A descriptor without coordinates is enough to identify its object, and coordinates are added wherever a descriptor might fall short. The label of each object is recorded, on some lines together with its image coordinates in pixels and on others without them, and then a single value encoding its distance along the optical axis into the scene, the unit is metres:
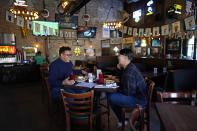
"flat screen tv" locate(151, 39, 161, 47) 9.01
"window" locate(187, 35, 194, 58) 8.30
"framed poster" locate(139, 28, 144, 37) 5.92
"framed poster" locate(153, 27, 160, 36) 5.48
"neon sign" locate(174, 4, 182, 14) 7.83
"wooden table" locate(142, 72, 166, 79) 3.80
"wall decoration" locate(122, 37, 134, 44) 10.18
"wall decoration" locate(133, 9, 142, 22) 9.95
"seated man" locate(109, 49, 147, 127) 2.16
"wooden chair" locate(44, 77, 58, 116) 2.70
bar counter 6.49
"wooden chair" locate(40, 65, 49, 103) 3.78
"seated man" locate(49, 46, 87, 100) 2.67
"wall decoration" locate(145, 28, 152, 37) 5.73
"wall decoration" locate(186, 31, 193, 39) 7.30
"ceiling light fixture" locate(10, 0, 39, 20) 5.04
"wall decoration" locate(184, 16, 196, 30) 3.93
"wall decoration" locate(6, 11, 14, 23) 4.61
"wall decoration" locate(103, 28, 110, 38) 10.18
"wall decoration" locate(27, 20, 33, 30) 5.83
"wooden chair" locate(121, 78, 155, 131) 2.03
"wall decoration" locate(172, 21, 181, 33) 4.61
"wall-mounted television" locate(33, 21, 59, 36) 7.54
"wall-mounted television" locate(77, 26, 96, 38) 9.32
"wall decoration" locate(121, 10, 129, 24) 6.54
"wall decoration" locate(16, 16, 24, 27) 4.98
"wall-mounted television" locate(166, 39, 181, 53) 8.48
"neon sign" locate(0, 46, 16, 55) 7.02
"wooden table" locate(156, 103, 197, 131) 1.10
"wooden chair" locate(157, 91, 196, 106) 1.68
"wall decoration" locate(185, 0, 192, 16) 6.18
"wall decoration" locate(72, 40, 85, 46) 9.35
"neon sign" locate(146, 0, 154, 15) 8.68
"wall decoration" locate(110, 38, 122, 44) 10.07
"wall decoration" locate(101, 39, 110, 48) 10.03
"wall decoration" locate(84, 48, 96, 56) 9.73
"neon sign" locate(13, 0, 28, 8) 5.05
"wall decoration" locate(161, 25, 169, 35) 5.02
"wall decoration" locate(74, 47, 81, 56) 9.46
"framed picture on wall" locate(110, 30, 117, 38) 10.27
